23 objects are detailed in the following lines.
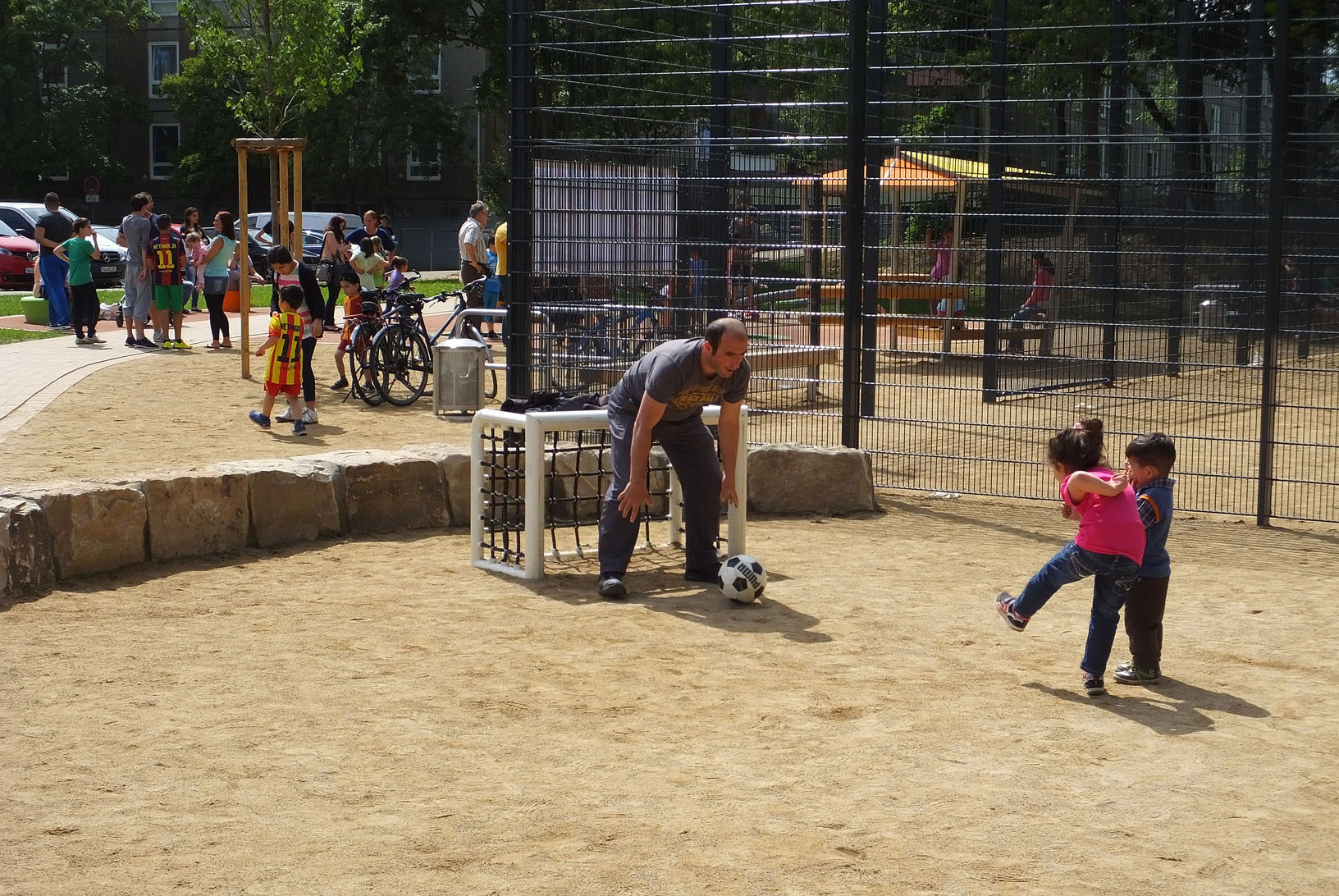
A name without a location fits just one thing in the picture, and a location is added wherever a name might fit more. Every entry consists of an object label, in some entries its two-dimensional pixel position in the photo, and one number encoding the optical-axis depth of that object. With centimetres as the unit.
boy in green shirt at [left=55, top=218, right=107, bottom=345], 1758
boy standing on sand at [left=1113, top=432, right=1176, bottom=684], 579
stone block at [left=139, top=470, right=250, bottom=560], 782
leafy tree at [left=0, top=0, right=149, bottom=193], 4844
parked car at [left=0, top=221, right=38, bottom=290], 2842
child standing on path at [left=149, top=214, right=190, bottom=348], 1741
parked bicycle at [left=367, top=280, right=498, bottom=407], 1375
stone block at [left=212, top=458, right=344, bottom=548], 822
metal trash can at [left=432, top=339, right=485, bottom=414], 1296
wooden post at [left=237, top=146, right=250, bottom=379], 1496
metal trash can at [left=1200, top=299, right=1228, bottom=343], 1319
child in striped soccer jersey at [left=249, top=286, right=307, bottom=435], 1170
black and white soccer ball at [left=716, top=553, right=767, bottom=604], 712
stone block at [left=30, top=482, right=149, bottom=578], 734
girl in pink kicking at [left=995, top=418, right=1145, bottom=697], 566
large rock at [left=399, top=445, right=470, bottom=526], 900
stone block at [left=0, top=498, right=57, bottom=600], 692
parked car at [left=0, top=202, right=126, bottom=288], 2916
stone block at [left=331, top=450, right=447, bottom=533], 870
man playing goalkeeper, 706
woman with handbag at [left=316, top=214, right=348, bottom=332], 1578
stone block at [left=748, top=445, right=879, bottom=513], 946
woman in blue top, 1750
